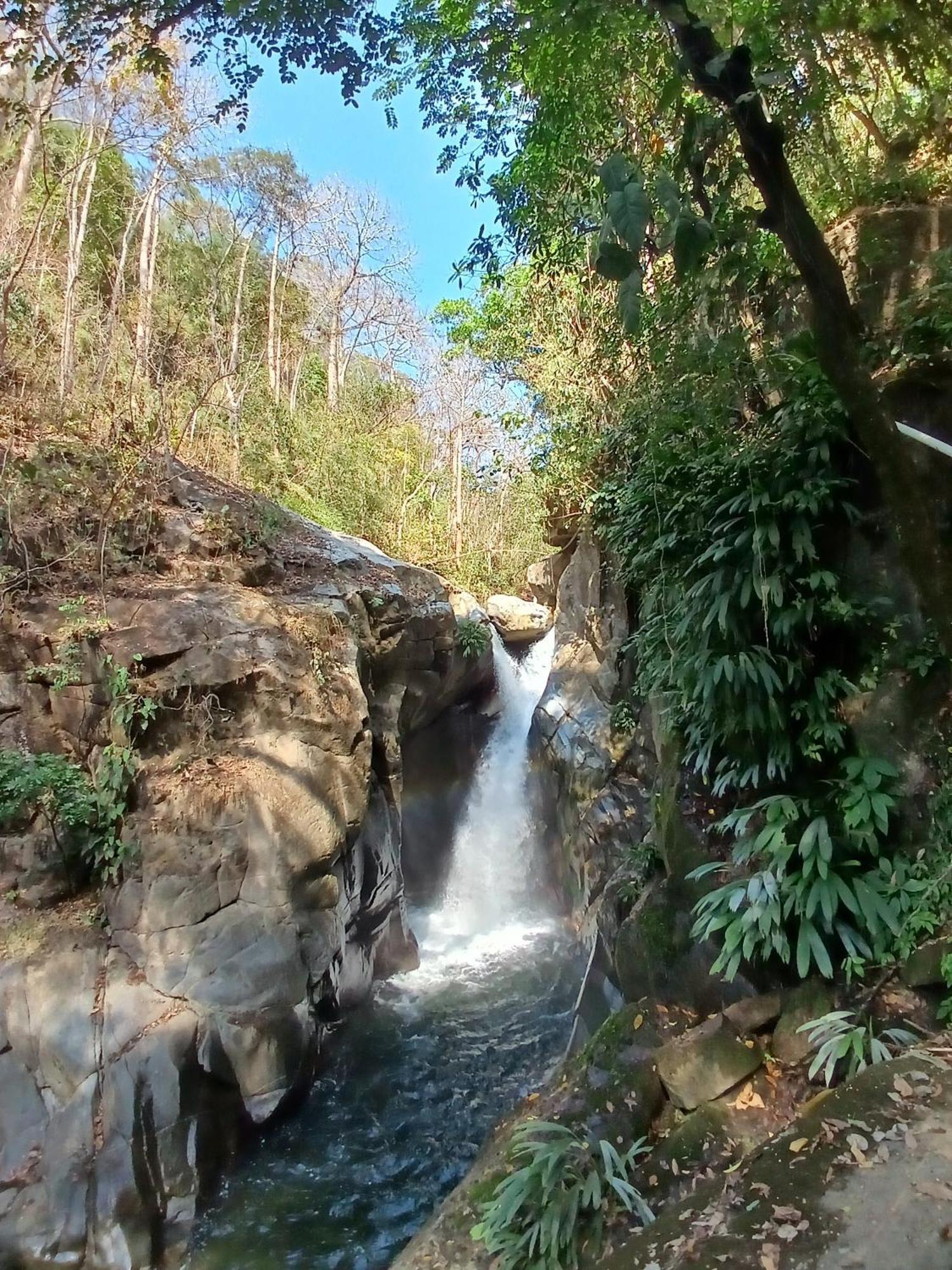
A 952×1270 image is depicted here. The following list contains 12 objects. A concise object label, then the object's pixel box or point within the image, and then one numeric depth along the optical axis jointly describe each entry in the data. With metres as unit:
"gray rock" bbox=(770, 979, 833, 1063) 4.01
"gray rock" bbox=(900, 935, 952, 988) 3.57
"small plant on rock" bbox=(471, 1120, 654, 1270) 3.62
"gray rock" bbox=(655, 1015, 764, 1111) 4.12
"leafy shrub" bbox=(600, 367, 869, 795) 4.49
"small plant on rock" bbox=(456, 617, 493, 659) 11.81
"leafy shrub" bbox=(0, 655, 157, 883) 5.95
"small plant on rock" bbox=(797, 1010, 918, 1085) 3.54
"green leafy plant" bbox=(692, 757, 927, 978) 3.95
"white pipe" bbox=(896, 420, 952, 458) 3.35
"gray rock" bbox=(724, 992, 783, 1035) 4.27
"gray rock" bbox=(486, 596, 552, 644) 15.25
